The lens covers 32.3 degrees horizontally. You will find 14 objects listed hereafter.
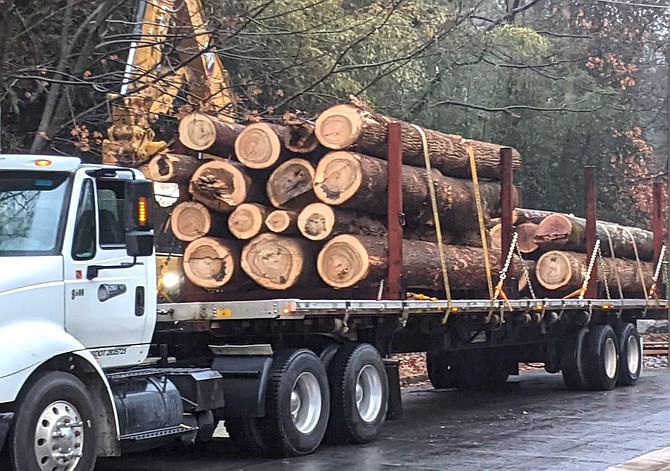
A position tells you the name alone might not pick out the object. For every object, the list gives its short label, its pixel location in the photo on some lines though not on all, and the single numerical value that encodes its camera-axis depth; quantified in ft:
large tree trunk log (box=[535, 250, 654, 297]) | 56.34
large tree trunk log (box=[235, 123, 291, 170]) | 39.60
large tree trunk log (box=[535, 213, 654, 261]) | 57.57
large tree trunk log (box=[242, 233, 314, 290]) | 39.24
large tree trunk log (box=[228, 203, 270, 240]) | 39.47
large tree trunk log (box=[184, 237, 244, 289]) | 39.86
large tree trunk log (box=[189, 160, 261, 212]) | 39.52
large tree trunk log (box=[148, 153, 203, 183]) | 39.75
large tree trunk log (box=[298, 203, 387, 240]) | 39.29
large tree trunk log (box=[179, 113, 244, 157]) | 39.86
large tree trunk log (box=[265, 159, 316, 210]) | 39.68
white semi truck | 27.25
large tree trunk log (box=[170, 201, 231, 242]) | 40.06
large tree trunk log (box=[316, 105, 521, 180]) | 39.47
